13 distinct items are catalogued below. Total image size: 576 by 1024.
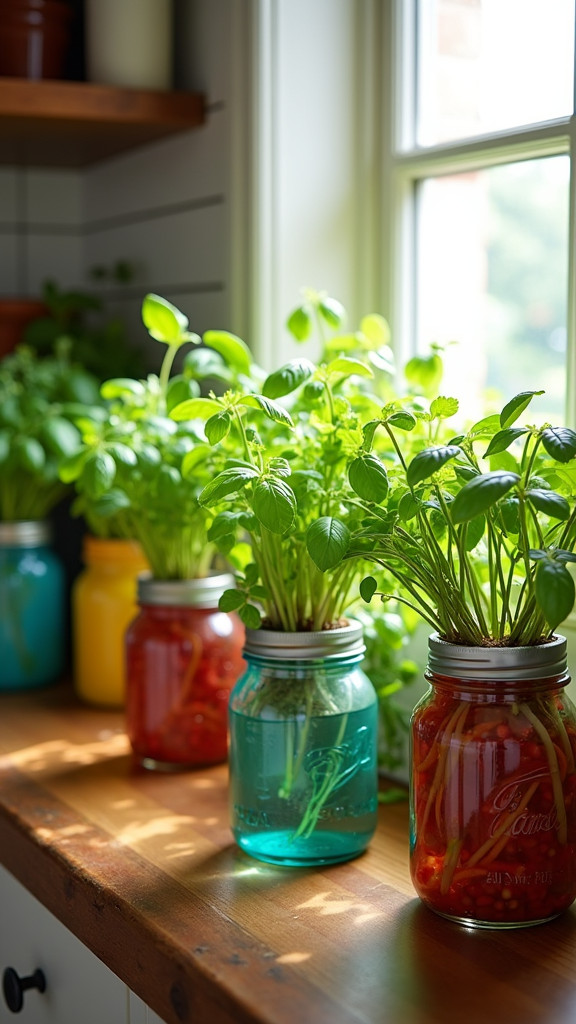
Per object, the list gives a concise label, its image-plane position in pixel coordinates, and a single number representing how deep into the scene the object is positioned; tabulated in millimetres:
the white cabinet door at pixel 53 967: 1085
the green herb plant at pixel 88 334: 1834
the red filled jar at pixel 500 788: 963
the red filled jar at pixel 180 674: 1400
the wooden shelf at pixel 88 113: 1582
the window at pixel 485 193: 1326
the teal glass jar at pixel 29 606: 1725
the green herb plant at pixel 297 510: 1061
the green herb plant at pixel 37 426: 1624
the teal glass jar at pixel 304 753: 1123
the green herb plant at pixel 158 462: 1312
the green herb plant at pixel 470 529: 909
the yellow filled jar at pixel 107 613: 1669
